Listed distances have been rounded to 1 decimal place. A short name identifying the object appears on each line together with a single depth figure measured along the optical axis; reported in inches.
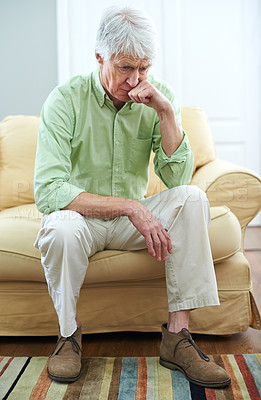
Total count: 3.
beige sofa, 58.5
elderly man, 52.5
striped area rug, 47.7
